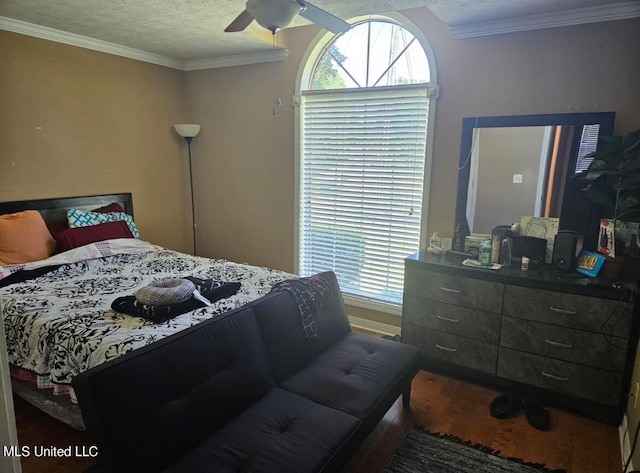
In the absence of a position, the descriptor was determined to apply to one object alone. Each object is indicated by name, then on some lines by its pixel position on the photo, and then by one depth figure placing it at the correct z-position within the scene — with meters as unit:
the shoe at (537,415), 2.35
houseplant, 2.22
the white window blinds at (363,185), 3.29
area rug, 2.02
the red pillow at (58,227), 3.32
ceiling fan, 1.83
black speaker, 2.51
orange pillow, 2.93
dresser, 2.31
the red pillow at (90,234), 3.18
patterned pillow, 3.36
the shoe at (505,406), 2.44
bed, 2.03
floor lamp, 4.13
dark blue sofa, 1.47
